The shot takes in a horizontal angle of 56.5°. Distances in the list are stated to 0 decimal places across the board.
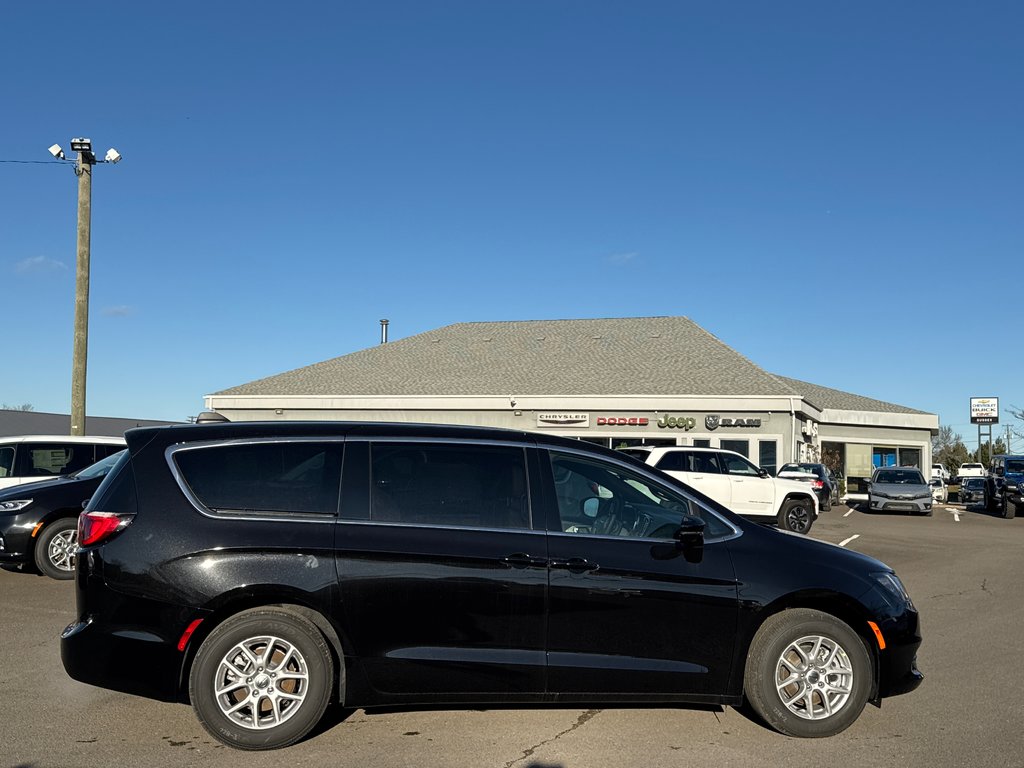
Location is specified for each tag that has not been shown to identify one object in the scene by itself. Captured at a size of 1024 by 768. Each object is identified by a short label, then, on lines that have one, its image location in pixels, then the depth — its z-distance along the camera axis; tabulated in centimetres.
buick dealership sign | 7212
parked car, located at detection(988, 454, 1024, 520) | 2817
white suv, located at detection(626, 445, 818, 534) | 1961
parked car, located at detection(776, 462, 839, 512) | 2614
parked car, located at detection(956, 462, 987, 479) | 6631
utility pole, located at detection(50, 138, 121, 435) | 1797
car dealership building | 3344
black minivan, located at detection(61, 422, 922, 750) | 514
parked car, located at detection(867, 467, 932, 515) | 2852
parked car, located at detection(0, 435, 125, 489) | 1295
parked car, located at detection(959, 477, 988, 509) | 3838
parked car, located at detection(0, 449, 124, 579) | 1087
